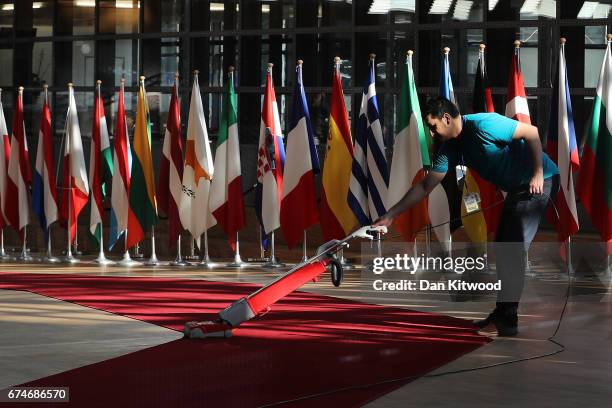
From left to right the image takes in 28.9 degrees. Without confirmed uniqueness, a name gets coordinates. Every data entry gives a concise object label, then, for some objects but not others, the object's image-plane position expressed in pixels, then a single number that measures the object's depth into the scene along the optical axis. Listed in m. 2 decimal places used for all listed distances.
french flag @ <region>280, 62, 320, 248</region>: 12.61
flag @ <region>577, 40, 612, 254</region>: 11.59
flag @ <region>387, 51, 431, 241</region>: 11.89
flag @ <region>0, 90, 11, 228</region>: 14.21
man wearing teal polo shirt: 7.18
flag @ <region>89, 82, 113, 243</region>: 13.81
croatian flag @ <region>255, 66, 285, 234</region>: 12.92
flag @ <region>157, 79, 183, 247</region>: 13.40
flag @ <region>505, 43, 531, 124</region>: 11.87
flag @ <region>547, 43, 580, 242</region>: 11.56
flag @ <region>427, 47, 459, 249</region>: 10.66
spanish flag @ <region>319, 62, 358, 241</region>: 12.26
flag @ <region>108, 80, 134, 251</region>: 13.56
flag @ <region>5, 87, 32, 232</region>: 14.12
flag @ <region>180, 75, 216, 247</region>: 13.21
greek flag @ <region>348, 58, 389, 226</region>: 12.09
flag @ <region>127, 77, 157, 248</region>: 13.38
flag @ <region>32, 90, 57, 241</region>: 13.97
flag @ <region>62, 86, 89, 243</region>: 13.89
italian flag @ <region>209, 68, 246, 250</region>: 13.07
